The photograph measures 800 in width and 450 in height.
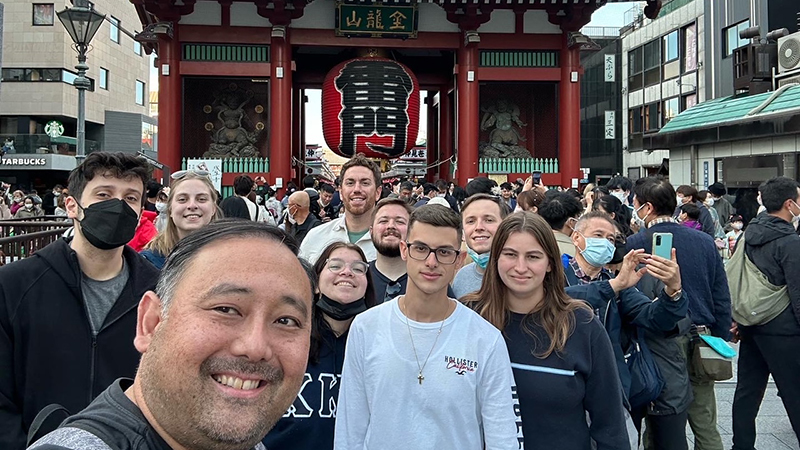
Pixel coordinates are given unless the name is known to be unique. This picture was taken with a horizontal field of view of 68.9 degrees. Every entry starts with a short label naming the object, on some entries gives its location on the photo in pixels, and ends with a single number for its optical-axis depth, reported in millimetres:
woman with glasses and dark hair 2330
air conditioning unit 13477
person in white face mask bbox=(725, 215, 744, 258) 8133
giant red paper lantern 14211
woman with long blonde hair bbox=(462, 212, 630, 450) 2197
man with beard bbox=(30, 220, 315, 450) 1009
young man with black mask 2023
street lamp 7930
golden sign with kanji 15086
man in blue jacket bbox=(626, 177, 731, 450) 3492
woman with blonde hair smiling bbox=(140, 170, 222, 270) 3295
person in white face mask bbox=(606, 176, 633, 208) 9102
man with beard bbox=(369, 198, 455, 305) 3065
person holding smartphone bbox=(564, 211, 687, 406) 2641
